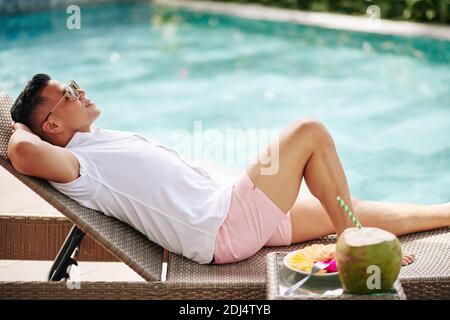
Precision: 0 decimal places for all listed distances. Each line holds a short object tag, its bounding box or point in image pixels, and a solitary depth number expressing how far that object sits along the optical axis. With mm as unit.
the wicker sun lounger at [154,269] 5375
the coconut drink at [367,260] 4371
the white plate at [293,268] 4957
